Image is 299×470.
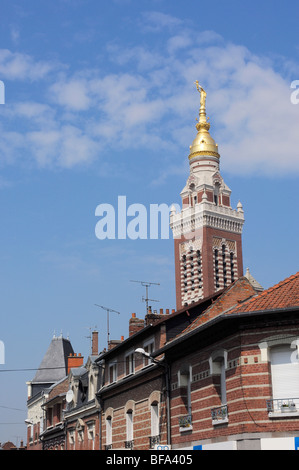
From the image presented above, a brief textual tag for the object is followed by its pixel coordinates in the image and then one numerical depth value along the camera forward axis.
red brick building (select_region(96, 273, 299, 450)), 21.88
